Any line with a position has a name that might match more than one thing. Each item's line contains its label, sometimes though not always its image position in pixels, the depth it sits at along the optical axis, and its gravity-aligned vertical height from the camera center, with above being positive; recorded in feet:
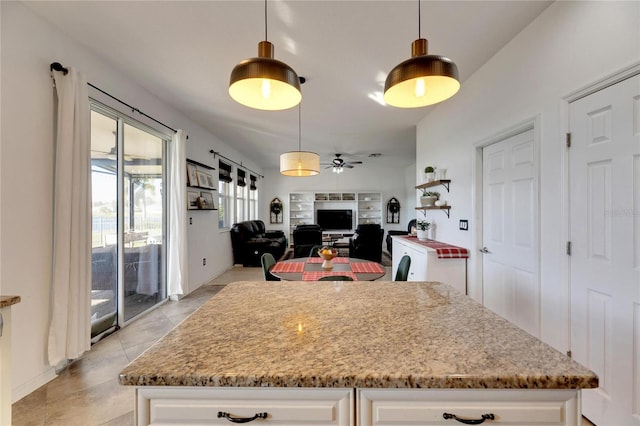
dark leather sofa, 20.39 -2.52
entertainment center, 29.78 +0.40
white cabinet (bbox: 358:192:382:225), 30.07 +0.53
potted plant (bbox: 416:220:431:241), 12.96 -0.78
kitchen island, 2.37 -1.45
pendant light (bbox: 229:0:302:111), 3.87 +2.03
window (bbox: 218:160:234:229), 18.67 +1.27
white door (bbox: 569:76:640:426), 4.76 -0.63
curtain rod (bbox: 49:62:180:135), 7.04 +3.81
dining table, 7.80 -1.80
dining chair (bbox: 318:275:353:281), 7.06 -1.71
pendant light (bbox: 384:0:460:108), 3.84 +2.08
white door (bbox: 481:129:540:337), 7.10 -0.50
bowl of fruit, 8.87 -1.42
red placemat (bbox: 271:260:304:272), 8.54 -1.79
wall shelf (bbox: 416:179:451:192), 11.33 +1.30
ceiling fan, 21.68 +3.87
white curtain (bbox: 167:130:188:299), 12.47 -0.40
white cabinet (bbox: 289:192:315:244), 30.01 +0.34
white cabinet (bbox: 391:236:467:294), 9.78 -2.06
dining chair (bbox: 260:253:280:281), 8.80 -1.76
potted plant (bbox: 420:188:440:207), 12.50 +0.68
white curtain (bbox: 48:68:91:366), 6.95 -0.36
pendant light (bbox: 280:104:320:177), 10.43 +1.95
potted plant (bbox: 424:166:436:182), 12.42 +1.84
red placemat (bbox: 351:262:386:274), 8.40 -1.78
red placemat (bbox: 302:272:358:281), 7.52 -1.81
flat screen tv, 29.89 -0.81
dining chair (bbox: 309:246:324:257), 11.87 -1.75
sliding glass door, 8.93 -0.24
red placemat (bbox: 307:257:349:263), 9.93 -1.76
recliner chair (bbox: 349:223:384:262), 19.27 -2.11
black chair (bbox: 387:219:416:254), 25.78 -1.96
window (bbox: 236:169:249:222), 22.53 +1.26
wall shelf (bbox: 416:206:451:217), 11.24 +0.21
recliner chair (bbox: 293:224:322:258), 22.02 -1.91
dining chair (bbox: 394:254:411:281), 8.15 -1.74
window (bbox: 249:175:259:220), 25.68 +1.42
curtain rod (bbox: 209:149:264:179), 16.95 +3.86
